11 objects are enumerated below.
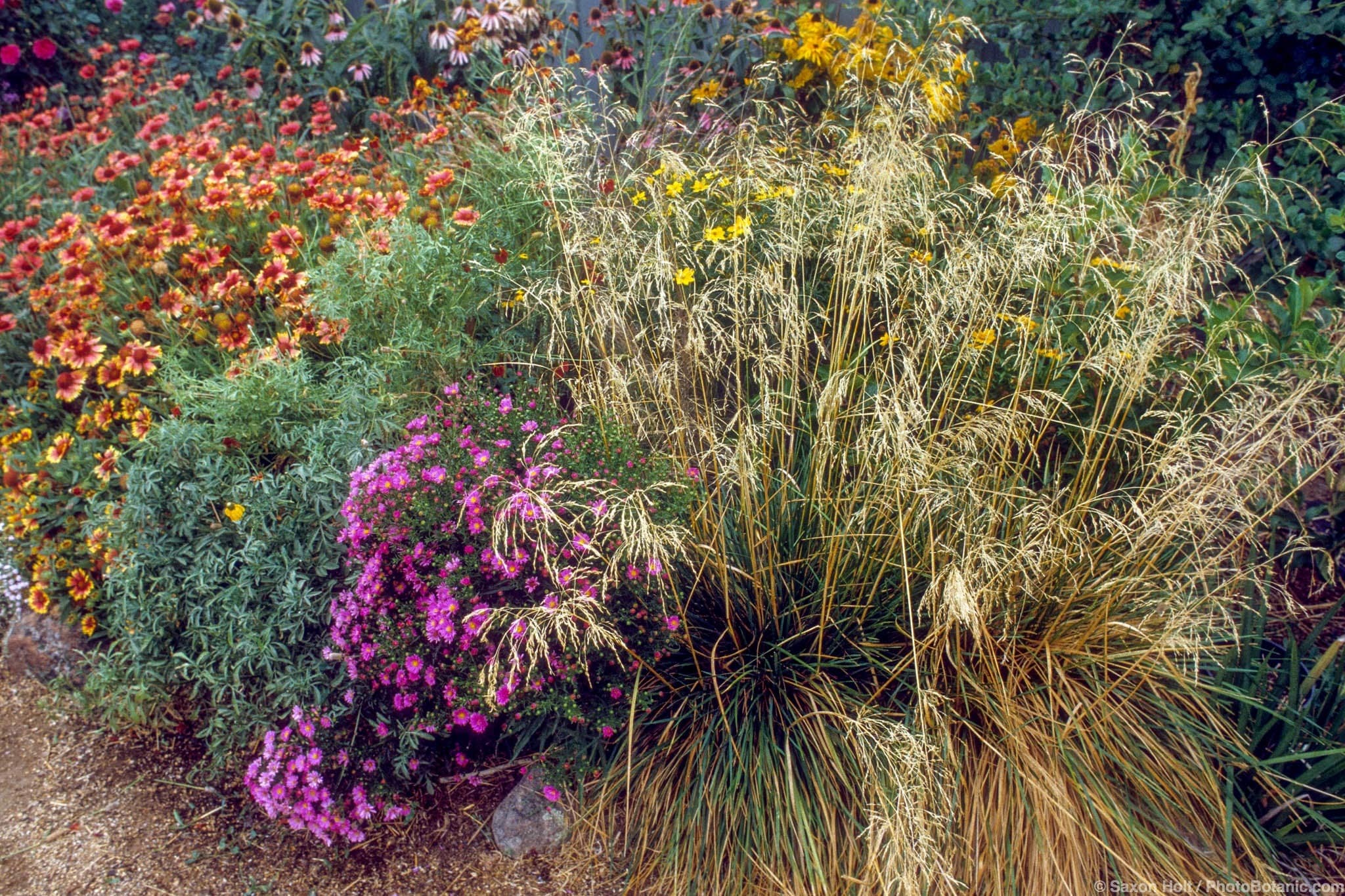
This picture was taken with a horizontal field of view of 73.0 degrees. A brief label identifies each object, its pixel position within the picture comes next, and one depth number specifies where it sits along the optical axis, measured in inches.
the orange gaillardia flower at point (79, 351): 124.0
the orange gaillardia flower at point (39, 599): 118.4
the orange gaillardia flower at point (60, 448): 121.3
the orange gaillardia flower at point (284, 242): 131.6
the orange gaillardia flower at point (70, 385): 122.2
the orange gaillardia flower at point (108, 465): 110.7
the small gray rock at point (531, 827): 95.3
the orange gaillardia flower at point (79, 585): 115.8
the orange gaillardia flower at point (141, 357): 120.0
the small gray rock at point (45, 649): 122.6
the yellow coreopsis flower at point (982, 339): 96.8
